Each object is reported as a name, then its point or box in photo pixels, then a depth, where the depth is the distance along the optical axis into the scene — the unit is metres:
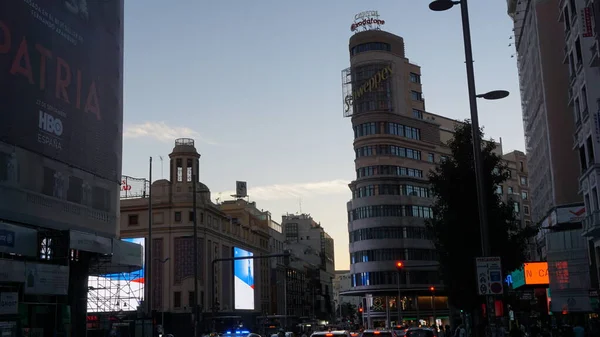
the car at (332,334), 25.01
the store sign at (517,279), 55.87
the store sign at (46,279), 27.22
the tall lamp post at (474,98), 15.34
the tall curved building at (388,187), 89.75
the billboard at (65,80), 27.55
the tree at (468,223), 34.12
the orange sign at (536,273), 54.94
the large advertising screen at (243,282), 88.62
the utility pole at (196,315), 39.53
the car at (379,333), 28.33
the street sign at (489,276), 14.83
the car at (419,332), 28.75
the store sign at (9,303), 24.88
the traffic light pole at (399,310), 85.41
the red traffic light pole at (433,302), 86.66
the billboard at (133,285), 70.12
